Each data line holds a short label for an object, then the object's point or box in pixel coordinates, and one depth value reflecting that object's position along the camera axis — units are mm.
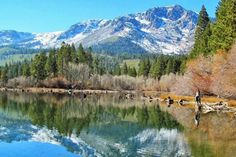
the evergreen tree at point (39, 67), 150000
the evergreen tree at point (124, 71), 175250
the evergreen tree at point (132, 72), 171975
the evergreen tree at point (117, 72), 175325
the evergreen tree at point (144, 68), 168488
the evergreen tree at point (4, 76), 163625
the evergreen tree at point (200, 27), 103294
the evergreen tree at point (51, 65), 151850
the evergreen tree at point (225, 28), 66312
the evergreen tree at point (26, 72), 156500
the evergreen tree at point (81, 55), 159438
